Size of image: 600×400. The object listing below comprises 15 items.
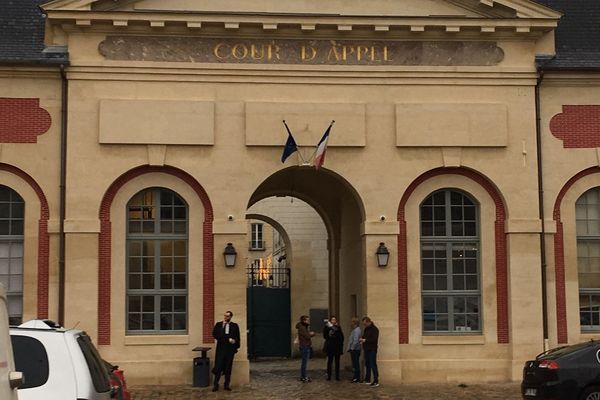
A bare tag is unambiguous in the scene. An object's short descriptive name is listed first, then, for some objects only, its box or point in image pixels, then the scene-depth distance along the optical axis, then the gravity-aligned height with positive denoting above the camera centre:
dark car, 14.21 -1.31
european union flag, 19.84 +3.01
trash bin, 19.31 -1.65
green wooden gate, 28.73 -0.92
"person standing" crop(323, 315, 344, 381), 21.14 -1.17
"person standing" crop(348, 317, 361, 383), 20.47 -1.31
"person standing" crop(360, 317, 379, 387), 19.66 -1.13
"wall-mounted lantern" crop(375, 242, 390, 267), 20.38 +0.73
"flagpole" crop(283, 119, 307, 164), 20.40 +2.95
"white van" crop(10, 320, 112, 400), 7.45 -0.57
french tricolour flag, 19.77 +2.93
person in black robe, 19.06 -1.11
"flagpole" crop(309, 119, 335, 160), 20.42 +3.53
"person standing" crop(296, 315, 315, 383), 21.08 -1.11
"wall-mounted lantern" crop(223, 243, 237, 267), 20.08 +0.75
